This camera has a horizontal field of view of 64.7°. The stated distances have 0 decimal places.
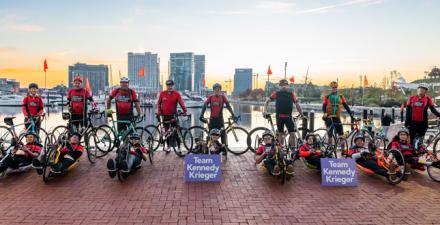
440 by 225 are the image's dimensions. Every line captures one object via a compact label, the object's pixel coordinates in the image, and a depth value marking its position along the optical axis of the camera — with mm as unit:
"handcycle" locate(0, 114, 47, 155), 7082
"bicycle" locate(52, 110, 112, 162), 7935
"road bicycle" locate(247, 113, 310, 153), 7961
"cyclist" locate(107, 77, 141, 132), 8023
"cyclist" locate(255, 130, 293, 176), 6465
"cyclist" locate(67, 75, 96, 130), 8266
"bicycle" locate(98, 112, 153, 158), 7941
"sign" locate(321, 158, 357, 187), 6387
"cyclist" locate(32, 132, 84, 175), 6450
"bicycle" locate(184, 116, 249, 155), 8547
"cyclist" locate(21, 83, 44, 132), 8221
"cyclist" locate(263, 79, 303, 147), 8266
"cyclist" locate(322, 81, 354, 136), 8633
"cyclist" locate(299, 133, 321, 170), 7238
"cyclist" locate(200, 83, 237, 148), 8359
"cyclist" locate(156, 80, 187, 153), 8492
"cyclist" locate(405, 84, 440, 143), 7977
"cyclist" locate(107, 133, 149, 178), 6340
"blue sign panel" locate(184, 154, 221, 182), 6453
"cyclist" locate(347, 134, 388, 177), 6741
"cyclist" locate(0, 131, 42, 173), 6580
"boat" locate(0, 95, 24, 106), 84250
